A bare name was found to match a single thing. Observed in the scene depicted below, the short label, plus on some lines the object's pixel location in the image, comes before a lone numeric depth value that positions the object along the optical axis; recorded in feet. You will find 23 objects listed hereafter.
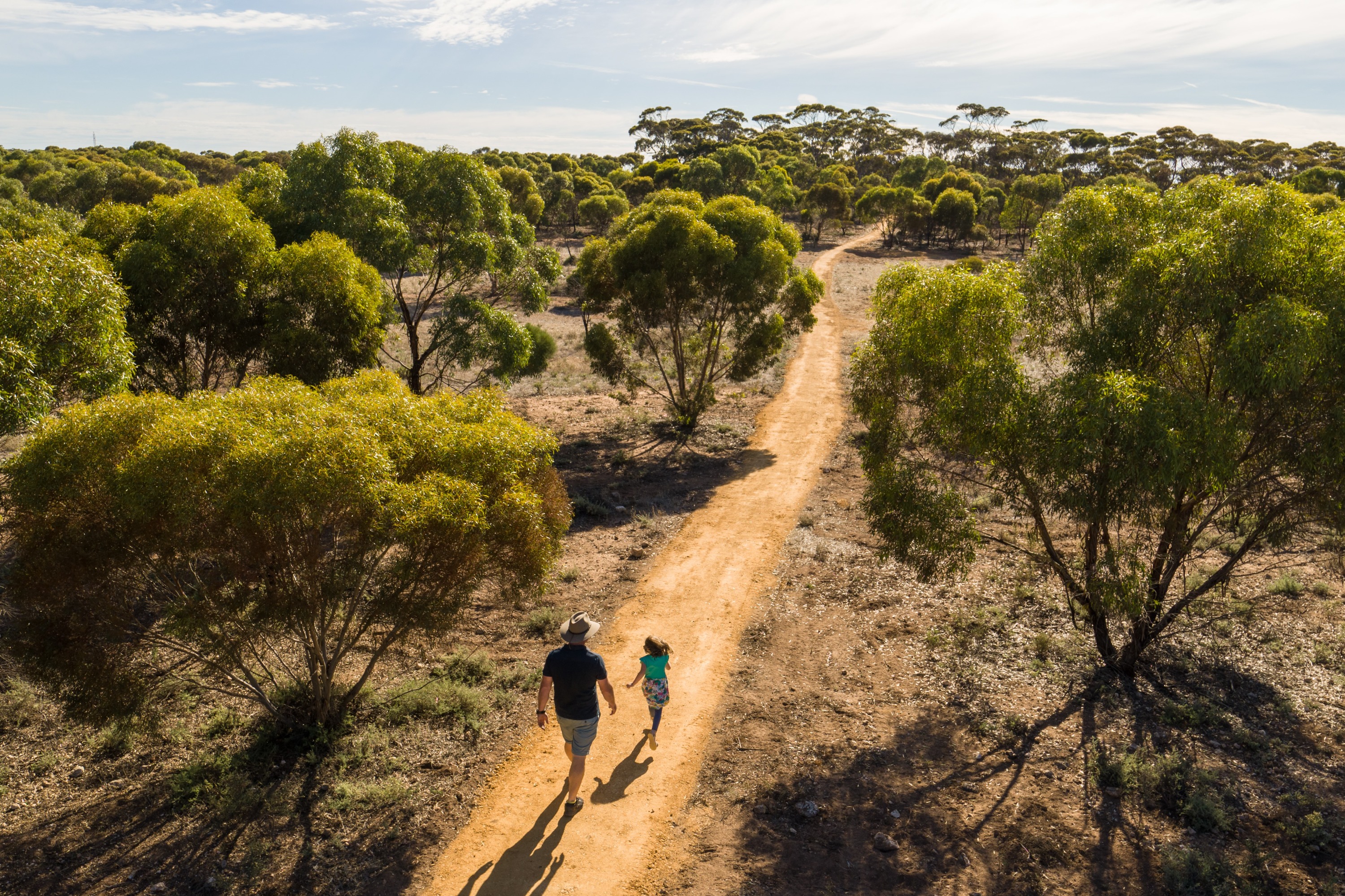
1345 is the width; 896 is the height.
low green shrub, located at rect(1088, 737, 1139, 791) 32.55
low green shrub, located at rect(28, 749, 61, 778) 32.58
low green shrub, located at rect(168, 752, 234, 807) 30.40
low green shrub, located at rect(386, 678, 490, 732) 36.14
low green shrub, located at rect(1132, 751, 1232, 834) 29.99
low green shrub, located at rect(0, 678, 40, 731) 35.91
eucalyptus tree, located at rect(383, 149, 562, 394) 64.80
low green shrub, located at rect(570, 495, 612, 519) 64.80
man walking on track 28.43
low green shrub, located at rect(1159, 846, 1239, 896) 26.55
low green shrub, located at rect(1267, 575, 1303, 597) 49.78
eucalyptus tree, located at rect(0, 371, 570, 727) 24.49
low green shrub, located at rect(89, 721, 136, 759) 33.86
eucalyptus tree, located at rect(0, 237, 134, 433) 29.22
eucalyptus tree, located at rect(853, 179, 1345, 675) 28.35
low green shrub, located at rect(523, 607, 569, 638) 45.80
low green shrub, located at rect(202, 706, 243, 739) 35.22
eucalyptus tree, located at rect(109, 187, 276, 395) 45.88
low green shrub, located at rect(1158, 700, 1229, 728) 37.01
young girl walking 32.91
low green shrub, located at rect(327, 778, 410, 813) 30.40
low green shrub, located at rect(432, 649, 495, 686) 40.11
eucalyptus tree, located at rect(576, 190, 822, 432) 74.79
